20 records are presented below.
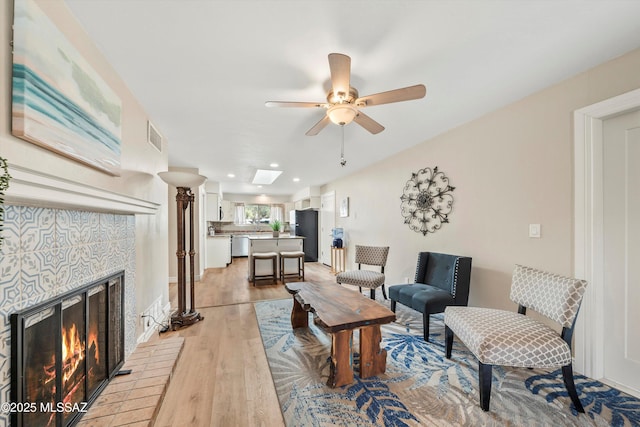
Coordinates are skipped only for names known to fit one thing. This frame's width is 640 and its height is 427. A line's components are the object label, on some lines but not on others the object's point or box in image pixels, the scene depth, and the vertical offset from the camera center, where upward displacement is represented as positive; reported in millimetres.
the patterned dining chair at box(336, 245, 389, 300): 3488 -869
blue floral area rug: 1492 -1241
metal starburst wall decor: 3168 +190
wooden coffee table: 1803 -833
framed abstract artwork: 944 +565
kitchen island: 5102 -683
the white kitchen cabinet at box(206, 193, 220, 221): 6809 +222
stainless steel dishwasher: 8383 -1024
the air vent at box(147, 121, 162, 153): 2494 +844
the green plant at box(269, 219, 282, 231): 5382 -244
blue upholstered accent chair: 2457 -816
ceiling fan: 1505 +828
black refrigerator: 7480 -432
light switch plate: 2182 -151
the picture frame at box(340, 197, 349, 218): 5797 +178
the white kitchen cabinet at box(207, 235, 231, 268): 6520 -963
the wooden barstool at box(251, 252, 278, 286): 4867 -972
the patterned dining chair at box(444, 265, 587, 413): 1522 -784
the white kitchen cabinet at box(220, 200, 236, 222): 8662 +141
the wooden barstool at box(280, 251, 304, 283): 4958 -918
